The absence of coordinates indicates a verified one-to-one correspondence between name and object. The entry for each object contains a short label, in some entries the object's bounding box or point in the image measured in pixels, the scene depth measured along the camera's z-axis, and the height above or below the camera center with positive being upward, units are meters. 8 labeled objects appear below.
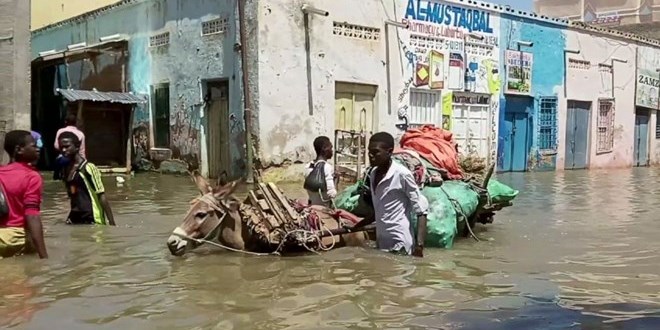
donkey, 6.47 -0.85
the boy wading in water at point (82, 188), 7.75 -0.65
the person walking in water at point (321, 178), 8.09 -0.55
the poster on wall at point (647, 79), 27.05 +1.83
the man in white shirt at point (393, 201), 6.41 -0.64
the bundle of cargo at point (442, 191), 7.32 -0.67
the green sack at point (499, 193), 8.77 -0.77
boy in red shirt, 6.33 -0.61
